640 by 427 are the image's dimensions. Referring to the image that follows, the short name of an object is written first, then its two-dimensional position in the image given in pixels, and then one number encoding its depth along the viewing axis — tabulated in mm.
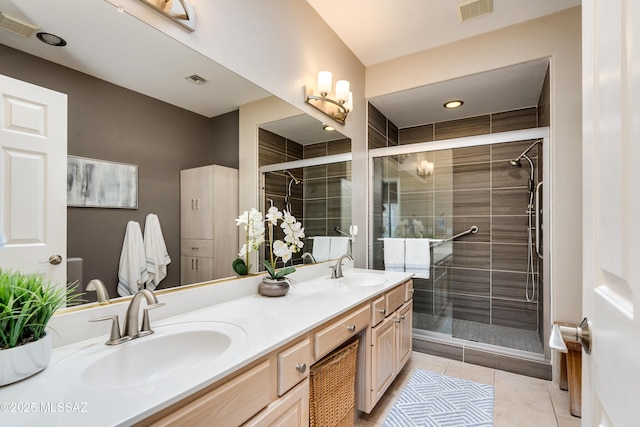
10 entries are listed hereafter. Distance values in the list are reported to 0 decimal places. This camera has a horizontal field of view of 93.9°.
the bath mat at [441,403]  1794
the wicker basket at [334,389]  1313
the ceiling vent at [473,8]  2074
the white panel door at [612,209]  403
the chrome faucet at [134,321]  951
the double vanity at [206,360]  649
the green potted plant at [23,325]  680
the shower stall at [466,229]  2898
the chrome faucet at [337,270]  2221
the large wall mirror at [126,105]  938
